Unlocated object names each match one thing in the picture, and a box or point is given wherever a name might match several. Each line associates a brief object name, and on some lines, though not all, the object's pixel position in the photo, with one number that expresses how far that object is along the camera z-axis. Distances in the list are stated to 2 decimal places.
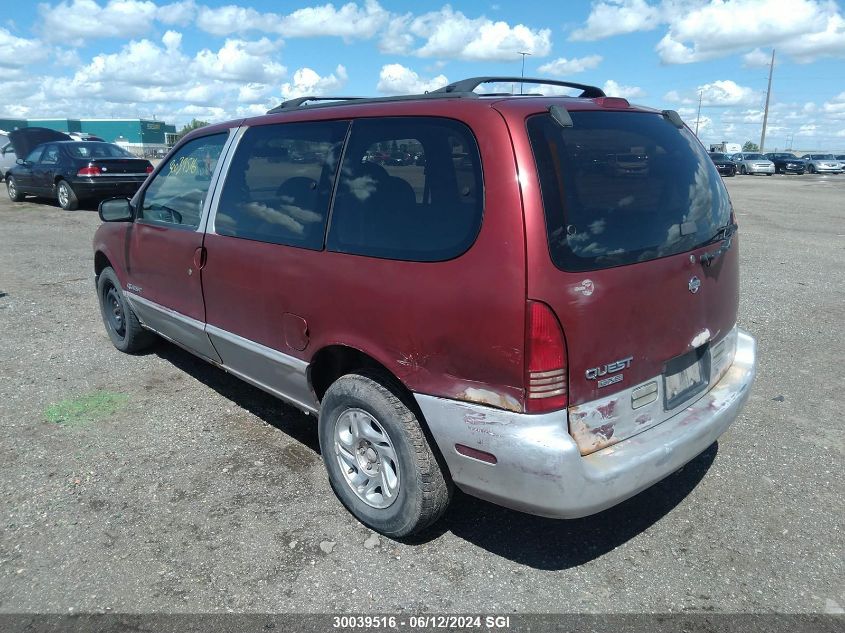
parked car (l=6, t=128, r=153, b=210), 13.98
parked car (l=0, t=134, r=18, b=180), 22.48
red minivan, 2.34
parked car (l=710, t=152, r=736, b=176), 35.88
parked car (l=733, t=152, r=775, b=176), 40.12
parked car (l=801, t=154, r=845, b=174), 43.22
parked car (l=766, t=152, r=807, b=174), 43.72
